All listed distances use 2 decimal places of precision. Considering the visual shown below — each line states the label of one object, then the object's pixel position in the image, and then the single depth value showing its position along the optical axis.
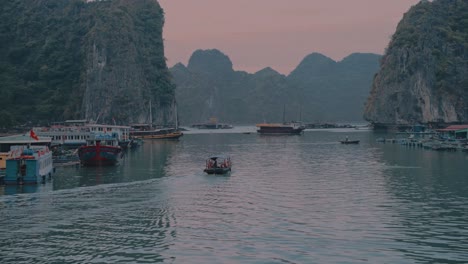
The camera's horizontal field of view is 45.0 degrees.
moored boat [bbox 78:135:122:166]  78.62
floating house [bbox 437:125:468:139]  125.34
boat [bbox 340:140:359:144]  136.73
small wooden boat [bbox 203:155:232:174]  66.12
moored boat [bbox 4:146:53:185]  57.69
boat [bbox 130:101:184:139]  171.85
